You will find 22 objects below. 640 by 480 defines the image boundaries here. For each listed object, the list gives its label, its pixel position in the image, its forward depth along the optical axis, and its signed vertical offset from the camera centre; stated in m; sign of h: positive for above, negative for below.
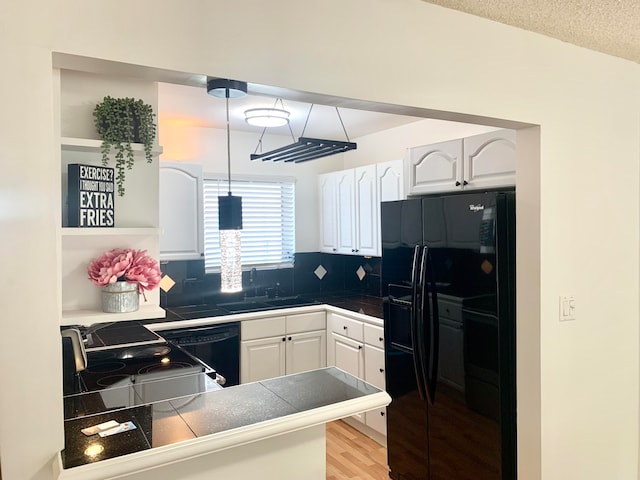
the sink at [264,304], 3.94 -0.58
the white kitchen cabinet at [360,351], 3.44 -0.89
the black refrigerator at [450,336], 2.33 -0.54
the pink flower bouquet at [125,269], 1.73 -0.12
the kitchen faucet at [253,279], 4.42 -0.39
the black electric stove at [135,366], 2.01 -0.59
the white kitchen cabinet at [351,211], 3.90 +0.23
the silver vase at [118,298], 1.74 -0.22
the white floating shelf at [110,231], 1.62 +0.02
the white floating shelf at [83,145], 1.63 +0.33
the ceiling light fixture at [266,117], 3.41 +0.87
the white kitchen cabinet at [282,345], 3.77 -0.88
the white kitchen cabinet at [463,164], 2.62 +0.43
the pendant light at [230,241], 2.50 -0.02
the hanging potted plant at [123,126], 1.73 +0.41
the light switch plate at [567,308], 2.15 -0.33
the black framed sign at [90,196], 1.68 +0.15
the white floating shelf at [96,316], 1.69 -0.28
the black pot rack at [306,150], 2.77 +0.54
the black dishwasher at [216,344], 3.48 -0.80
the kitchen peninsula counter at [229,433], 1.22 -0.55
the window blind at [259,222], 4.21 +0.14
